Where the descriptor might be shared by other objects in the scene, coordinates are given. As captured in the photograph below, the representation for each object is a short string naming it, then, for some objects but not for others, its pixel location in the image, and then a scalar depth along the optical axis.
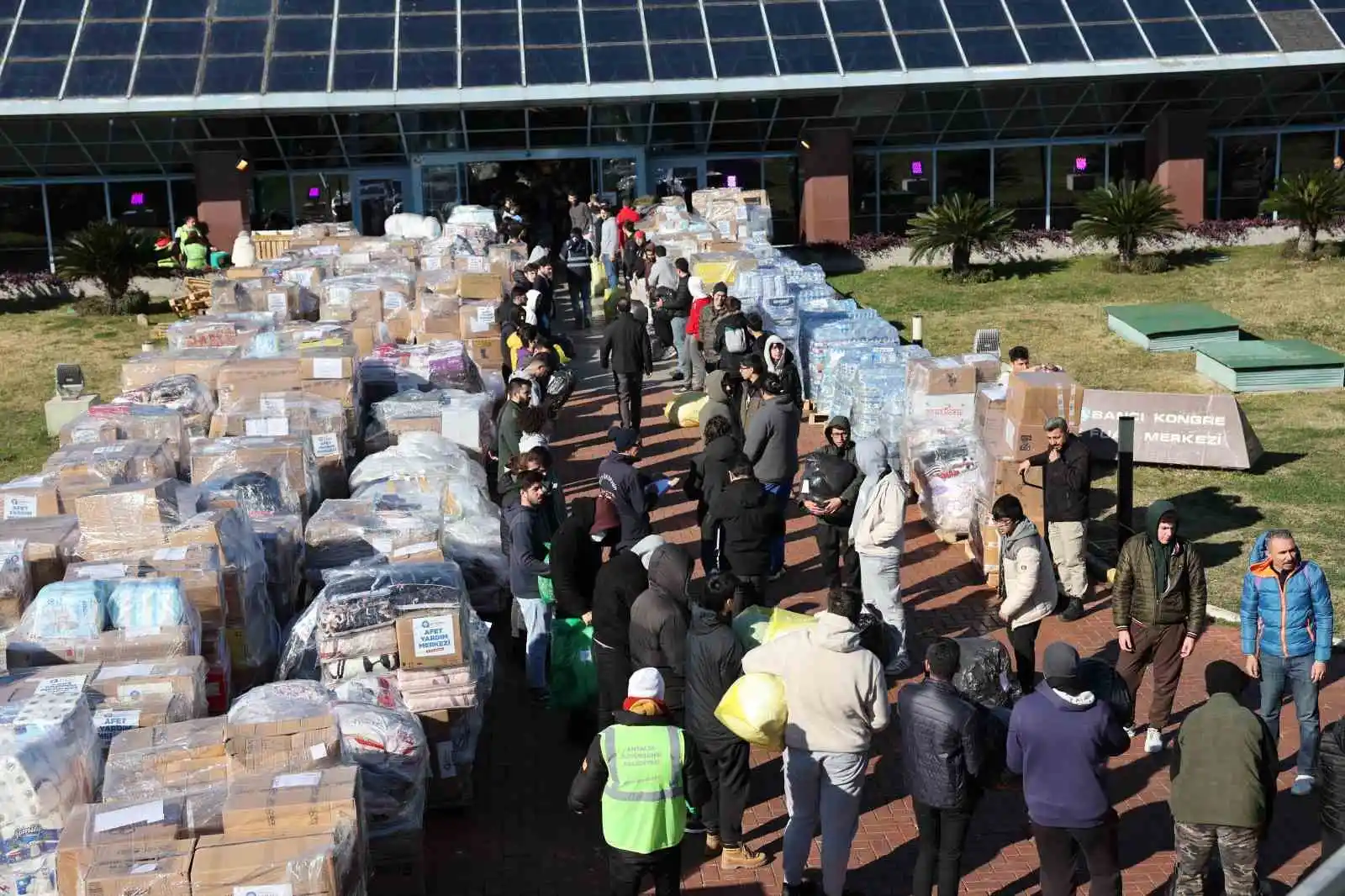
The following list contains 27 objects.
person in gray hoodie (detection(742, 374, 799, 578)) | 12.66
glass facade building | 28.47
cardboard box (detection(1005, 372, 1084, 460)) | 12.34
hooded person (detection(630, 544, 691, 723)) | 8.80
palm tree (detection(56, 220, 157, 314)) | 26.75
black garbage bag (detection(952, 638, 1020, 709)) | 9.18
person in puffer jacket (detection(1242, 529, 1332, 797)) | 8.78
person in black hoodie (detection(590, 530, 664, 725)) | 9.22
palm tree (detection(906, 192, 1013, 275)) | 26.67
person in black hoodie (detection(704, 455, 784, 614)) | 10.87
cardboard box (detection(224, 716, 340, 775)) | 7.45
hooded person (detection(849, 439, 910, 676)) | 10.62
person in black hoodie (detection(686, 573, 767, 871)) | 8.23
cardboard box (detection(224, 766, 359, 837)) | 6.81
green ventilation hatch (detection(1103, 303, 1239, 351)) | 21.56
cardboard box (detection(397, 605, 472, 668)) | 8.84
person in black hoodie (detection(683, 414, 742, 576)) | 11.50
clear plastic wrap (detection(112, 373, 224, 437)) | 14.36
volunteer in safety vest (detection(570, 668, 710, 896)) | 7.08
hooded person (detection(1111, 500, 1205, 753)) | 9.48
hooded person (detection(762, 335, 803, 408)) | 14.27
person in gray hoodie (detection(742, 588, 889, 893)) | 7.71
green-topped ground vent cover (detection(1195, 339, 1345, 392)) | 19.14
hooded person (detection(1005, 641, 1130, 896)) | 7.21
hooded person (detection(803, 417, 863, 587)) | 11.45
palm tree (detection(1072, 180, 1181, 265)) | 26.83
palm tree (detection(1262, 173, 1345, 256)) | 26.06
